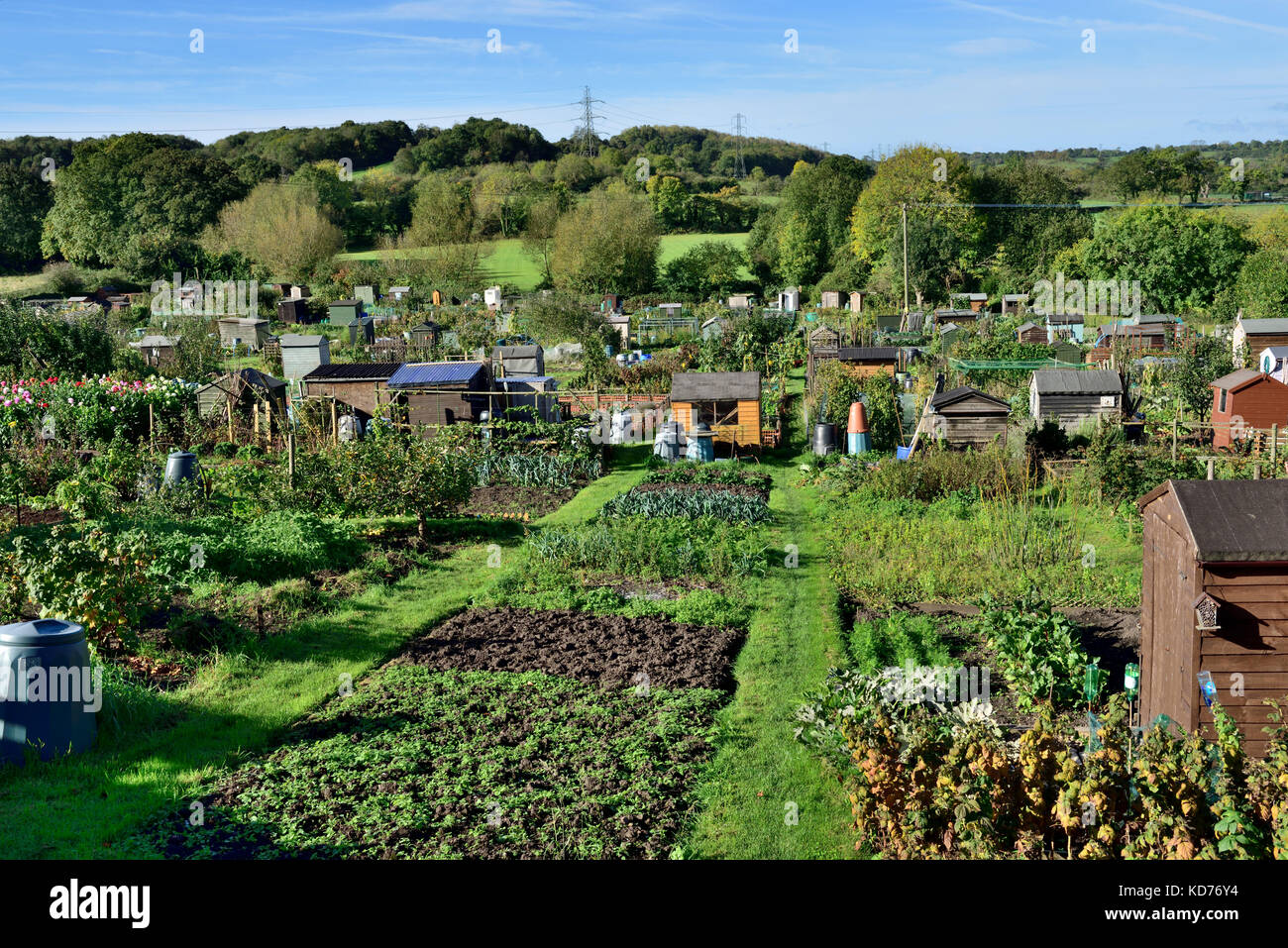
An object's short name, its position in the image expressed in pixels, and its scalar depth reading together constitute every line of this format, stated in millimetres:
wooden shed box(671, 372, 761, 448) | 22219
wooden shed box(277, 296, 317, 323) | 48656
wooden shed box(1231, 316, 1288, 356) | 27828
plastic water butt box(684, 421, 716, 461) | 21922
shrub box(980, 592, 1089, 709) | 9258
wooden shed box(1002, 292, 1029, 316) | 48538
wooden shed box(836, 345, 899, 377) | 27891
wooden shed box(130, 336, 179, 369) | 31384
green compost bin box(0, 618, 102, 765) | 8039
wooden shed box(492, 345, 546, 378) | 30219
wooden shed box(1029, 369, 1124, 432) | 21109
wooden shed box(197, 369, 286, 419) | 23656
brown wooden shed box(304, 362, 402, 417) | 23406
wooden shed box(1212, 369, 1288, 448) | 20719
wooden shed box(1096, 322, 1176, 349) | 33875
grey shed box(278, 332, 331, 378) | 33281
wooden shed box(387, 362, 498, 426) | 22281
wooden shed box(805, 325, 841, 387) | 28922
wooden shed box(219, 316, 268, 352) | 40750
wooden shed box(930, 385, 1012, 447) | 20359
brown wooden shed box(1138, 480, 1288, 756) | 7875
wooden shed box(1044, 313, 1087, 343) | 38656
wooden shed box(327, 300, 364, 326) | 45375
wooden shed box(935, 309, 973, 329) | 43375
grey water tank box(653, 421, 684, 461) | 21938
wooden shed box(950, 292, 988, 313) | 51719
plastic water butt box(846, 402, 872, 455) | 21594
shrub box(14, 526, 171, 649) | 9734
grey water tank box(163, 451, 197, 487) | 17422
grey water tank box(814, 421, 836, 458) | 21812
